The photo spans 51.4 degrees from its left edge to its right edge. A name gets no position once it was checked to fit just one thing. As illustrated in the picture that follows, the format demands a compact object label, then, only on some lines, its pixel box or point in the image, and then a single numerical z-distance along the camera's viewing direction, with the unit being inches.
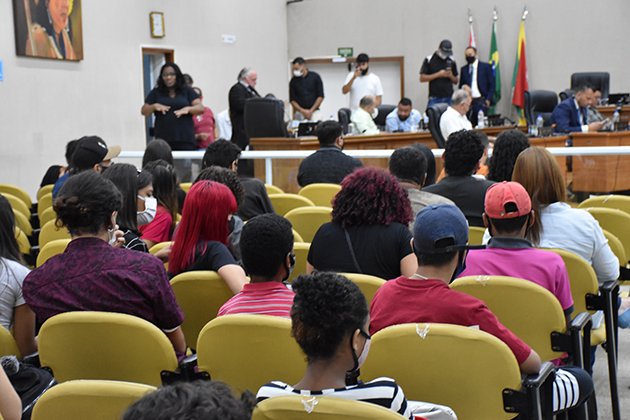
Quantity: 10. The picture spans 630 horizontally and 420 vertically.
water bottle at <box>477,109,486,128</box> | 314.3
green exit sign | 477.1
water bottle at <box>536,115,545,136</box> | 277.2
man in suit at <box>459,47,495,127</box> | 428.1
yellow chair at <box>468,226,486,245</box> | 120.7
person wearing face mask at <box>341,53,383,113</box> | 397.1
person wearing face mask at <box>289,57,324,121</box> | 380.8
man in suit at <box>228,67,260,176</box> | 303.3
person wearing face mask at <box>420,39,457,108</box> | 409.4
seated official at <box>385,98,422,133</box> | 359.6
